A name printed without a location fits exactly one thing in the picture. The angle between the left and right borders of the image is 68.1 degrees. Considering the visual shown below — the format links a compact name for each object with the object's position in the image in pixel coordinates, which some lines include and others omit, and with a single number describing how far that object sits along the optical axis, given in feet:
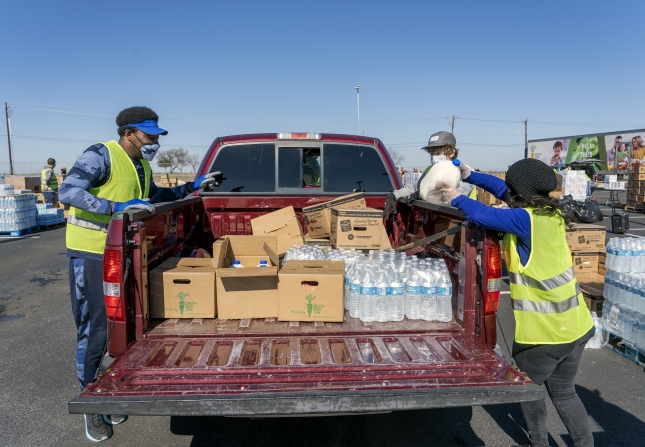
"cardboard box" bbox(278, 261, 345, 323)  10.57
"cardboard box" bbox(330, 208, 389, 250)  14.85
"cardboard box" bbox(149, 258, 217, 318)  10.54
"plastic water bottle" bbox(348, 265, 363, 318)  11.01
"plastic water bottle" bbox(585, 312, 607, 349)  17.72
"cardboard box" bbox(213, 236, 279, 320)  10.68
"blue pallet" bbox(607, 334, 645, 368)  16.09
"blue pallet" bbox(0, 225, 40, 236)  47.11
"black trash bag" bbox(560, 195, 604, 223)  15.11
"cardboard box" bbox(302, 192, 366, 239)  16.02
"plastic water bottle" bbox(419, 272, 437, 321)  10.75
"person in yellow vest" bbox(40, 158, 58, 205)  55.77
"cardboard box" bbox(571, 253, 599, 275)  22.56
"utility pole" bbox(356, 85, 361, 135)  118.21
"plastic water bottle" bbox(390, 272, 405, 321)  10.81
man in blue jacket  10.64
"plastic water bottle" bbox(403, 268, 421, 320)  10.86
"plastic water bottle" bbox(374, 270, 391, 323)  10.72
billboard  121.70
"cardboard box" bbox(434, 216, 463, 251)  10.93
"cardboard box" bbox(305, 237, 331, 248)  16.07
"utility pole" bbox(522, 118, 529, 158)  221.44
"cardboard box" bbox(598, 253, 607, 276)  22.70
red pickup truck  7.58
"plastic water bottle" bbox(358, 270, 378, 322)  10.71
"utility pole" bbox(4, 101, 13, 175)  148.36
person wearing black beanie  9.08
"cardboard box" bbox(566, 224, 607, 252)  22.38
